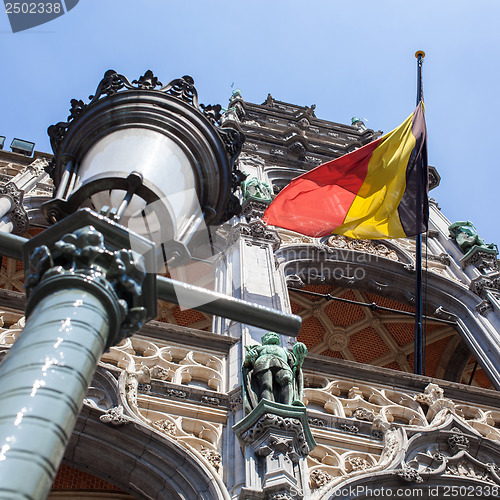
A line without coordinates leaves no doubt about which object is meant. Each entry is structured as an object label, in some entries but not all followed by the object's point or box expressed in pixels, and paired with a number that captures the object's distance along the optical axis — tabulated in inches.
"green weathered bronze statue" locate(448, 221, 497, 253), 581.6
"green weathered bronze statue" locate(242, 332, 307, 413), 252.4
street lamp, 112.7
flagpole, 373.1
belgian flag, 438.3
